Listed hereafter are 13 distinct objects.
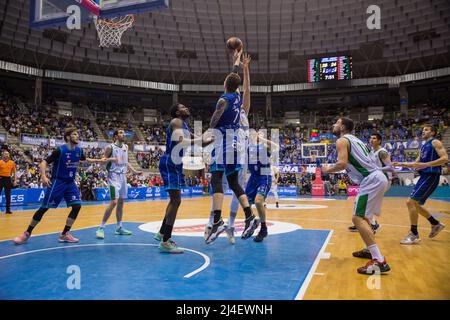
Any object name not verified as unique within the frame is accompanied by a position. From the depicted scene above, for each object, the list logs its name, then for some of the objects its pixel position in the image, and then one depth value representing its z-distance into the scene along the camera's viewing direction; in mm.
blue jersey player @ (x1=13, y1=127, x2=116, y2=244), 6273
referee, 12188
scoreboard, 29391
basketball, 5445
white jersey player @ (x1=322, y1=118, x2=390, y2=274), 4465
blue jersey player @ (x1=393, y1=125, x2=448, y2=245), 6625
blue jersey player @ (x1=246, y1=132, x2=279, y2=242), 6695
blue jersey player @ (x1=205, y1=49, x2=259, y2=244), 5020
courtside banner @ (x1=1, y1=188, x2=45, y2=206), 15535
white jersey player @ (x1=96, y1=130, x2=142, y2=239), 7317
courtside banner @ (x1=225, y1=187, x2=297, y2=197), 26312
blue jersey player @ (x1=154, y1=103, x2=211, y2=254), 5262
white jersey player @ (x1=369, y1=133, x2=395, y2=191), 6657
